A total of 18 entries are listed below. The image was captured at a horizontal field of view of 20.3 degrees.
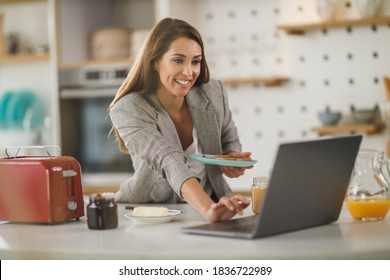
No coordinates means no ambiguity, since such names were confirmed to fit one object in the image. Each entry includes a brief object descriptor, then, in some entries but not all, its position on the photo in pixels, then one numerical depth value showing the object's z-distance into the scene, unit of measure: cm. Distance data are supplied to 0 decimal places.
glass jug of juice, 284
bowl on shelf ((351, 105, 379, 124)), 612
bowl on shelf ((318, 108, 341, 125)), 621
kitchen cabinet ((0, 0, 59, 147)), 769
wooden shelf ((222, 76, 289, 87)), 646
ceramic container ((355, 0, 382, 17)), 605
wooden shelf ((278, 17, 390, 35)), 607
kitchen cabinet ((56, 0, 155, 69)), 709
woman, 329
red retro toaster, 295
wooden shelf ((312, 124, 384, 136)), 607
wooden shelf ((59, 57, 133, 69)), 680
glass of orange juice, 306
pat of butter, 293
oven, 692
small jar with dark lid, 275
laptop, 242
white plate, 285
